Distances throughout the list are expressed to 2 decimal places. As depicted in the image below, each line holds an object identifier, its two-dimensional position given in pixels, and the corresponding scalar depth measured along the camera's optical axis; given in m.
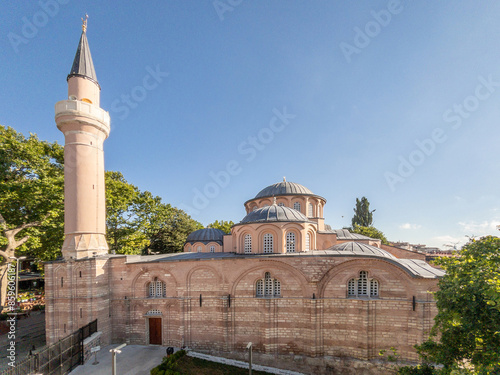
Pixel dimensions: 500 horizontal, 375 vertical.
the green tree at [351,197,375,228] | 50.28
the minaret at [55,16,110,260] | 15.11
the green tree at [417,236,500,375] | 5.99
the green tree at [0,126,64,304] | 17.59
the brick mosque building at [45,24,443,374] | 13.05
